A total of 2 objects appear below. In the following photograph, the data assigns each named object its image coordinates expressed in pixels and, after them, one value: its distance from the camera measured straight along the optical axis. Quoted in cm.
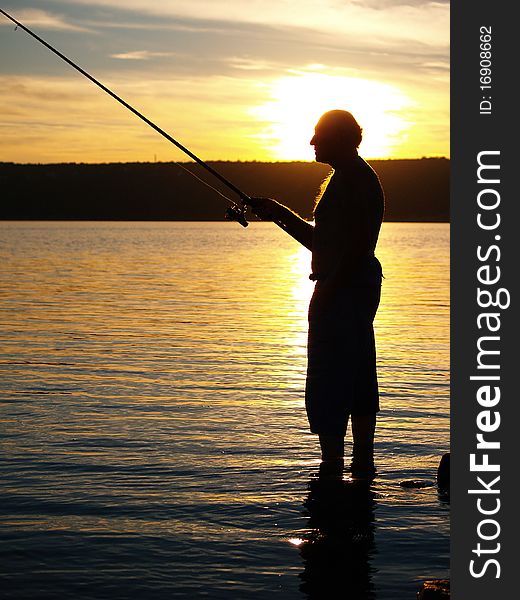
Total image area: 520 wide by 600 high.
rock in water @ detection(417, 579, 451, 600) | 455
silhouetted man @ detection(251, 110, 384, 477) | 625
